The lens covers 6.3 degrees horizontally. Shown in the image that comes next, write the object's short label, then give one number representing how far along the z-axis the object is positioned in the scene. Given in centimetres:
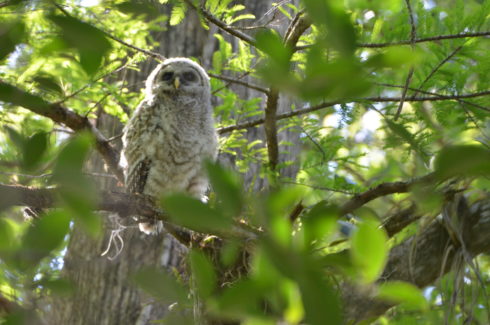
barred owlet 858
